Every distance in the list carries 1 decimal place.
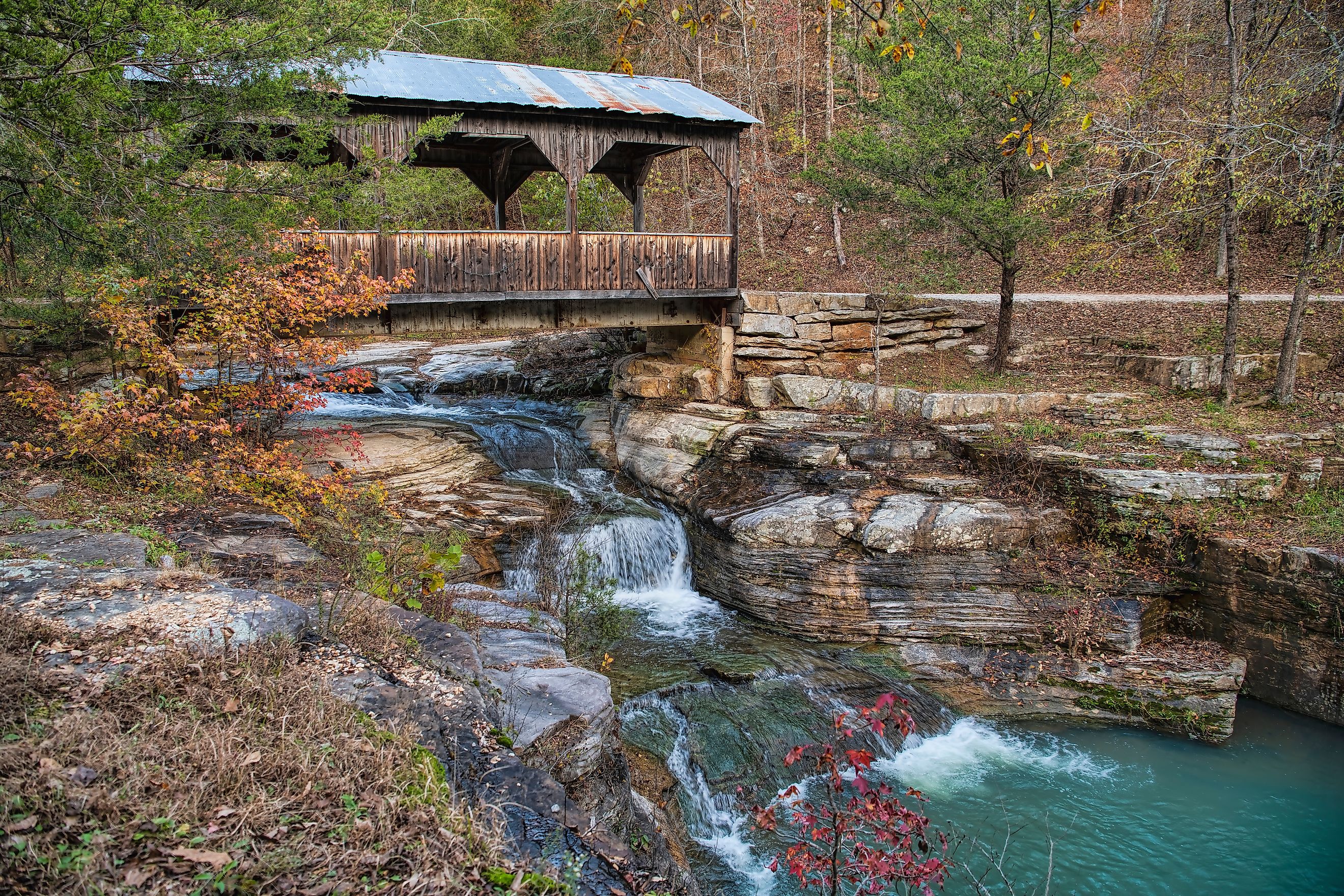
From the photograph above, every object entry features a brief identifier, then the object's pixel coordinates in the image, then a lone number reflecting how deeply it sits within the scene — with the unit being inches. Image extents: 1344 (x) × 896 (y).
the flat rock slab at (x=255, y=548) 286.5
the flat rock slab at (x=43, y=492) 307.1
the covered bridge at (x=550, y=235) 478.6
